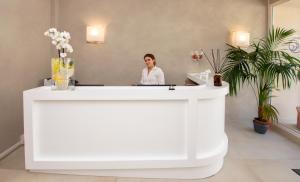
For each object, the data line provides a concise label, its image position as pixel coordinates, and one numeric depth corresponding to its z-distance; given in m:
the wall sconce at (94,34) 4.76
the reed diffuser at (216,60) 5.05
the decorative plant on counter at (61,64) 2.59
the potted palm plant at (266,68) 4.16
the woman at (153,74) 4.12
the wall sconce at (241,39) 4.81
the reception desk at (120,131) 2.50
